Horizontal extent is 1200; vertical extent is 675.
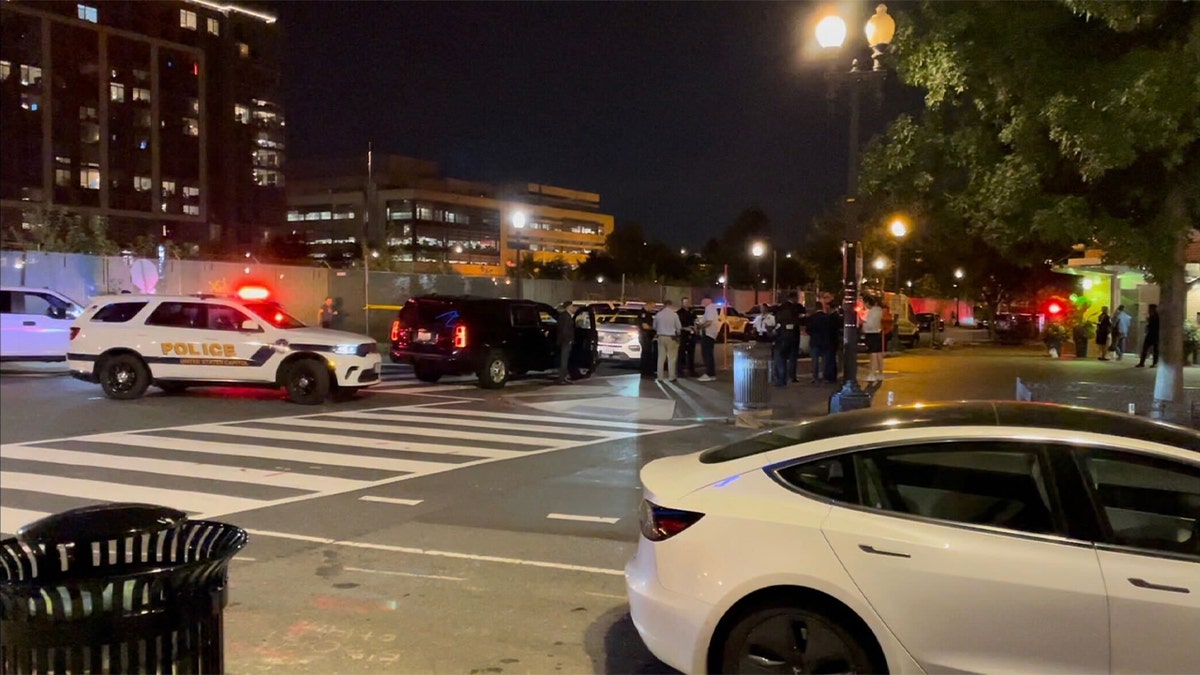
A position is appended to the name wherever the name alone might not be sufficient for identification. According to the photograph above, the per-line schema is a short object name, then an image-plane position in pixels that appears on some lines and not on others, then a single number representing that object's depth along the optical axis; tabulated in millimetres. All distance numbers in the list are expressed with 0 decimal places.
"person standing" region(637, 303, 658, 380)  20906
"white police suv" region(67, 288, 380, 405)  15672
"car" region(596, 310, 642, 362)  23703
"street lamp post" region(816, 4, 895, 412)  11242
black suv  18125
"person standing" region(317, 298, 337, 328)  25484
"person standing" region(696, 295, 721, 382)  19875
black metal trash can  2793
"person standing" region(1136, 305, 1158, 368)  21188
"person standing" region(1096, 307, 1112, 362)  26016
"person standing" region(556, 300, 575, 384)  19328
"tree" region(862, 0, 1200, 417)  9320
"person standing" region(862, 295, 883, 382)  19484
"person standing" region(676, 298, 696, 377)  20781
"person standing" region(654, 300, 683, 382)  19000
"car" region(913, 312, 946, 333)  54250
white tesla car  3768
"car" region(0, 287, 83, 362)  20141
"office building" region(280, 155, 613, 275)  110969
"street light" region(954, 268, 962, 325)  51734
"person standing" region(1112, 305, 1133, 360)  25625
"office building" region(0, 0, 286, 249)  67250
